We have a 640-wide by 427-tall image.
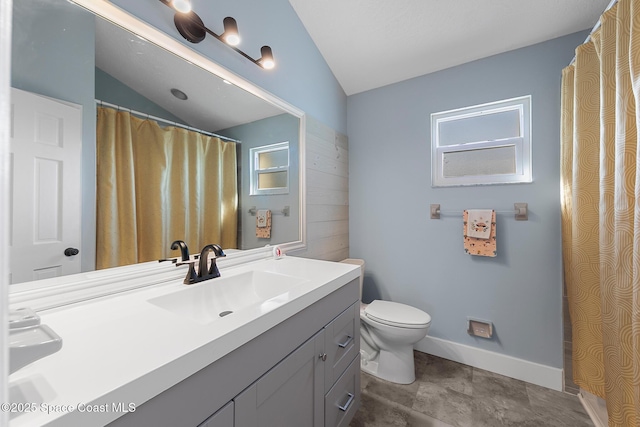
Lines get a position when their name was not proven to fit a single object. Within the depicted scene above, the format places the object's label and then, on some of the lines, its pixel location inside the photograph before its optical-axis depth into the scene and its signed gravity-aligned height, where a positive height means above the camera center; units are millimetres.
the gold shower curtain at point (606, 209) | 867 +19
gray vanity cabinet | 533 -477
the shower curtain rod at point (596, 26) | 1105 +917
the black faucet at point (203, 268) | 1006 -232
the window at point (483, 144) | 1736 +513
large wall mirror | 700 +410
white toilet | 1591 -831
